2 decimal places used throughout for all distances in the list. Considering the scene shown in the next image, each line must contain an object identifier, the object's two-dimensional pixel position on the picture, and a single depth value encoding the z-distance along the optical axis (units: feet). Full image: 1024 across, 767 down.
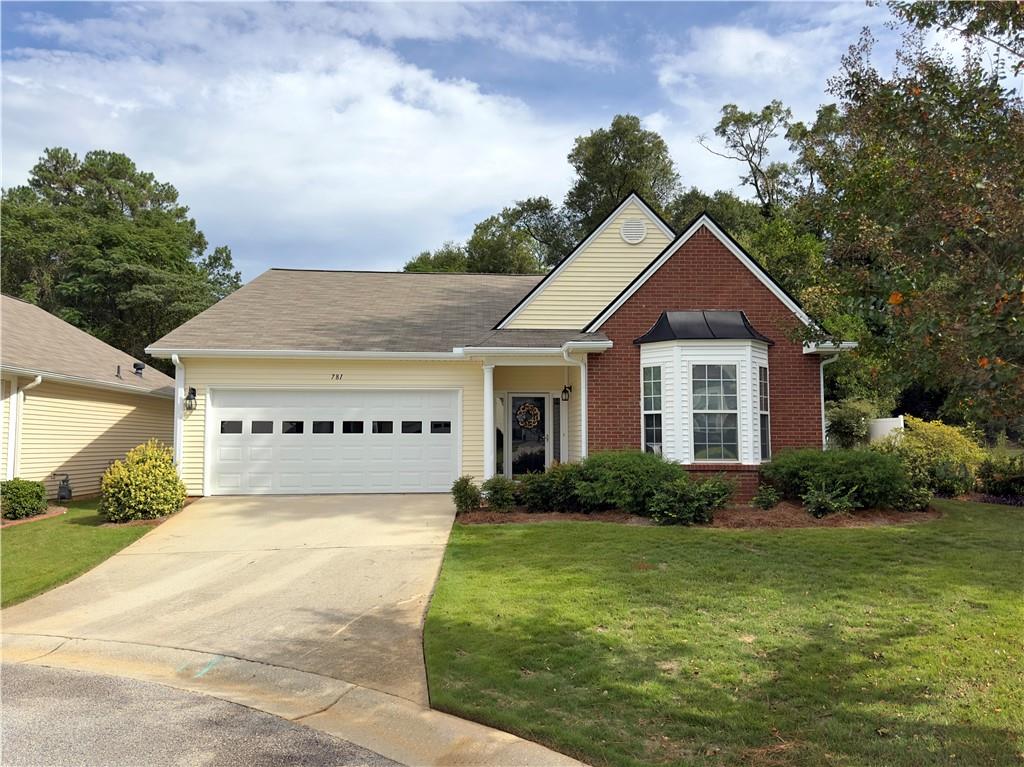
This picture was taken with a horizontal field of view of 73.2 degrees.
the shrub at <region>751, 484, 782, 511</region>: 38.55
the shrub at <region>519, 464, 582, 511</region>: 39.06
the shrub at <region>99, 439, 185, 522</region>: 39.47
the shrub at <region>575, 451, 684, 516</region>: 37.17
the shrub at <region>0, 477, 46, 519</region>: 41.63
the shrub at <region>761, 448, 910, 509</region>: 37.40
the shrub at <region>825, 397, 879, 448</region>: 78.12
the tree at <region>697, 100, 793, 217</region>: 113.70
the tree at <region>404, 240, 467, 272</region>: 129.18
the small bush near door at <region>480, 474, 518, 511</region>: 39.45
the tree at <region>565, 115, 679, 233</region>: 115.24
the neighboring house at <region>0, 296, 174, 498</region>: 46.73
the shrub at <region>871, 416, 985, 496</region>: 45.14
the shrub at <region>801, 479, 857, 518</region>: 36.52
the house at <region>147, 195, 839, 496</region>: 42.42
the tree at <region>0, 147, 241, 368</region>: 114.32
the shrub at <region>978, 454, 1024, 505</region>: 45.78
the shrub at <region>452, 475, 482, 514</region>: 39.47
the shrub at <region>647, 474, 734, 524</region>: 35.53
